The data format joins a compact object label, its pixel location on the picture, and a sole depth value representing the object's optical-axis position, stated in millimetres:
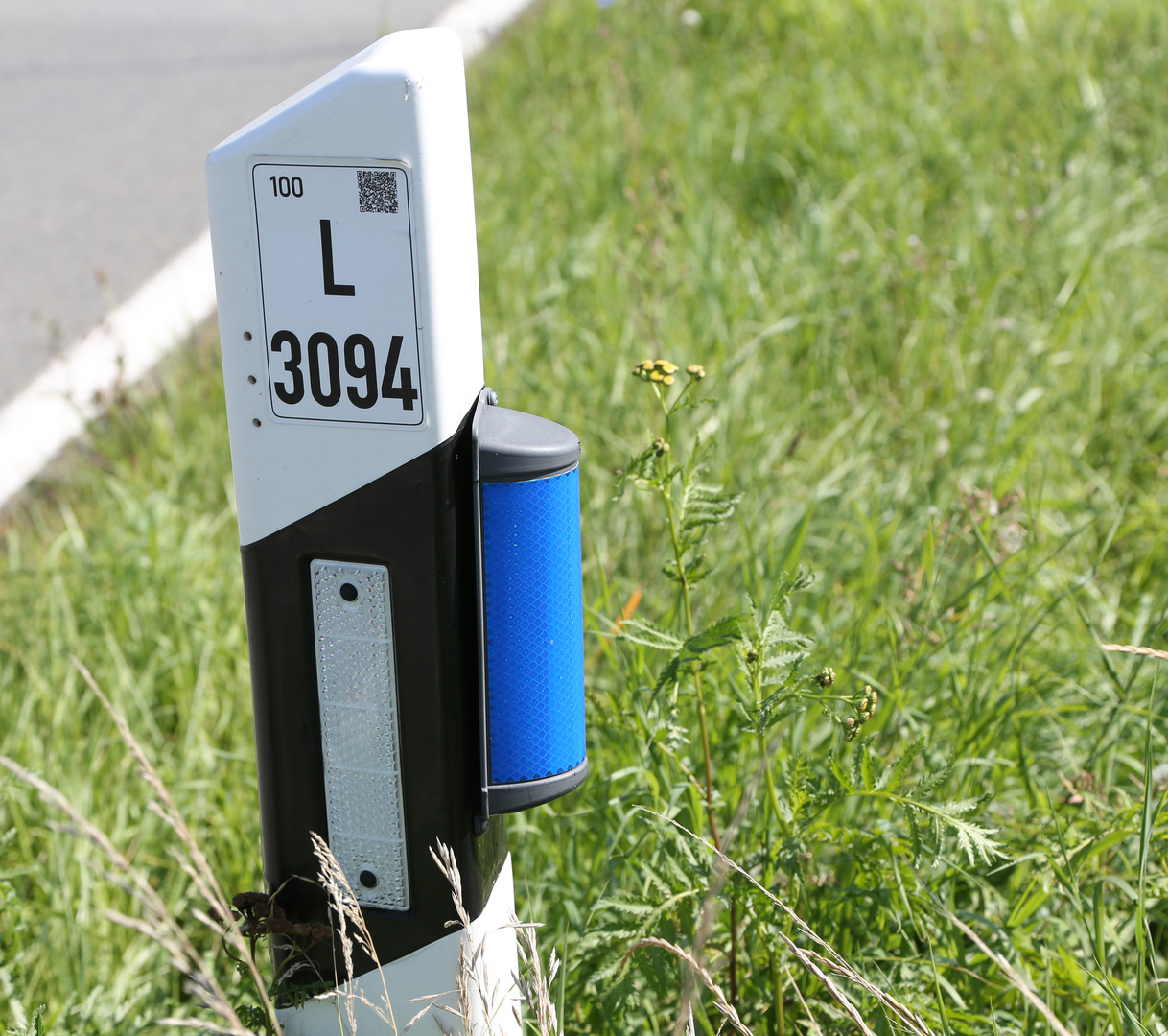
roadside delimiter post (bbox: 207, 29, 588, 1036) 2105
